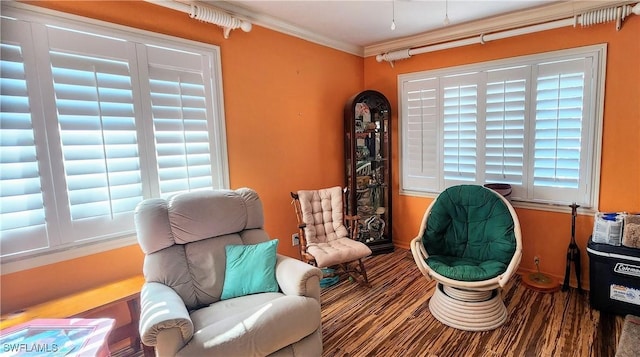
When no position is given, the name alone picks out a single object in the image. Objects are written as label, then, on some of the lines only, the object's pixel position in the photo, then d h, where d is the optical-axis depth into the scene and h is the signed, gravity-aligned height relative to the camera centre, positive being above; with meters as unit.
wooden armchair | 2.87 -0.82
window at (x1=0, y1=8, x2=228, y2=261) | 1.76 +0.18
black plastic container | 2.30 -1.07
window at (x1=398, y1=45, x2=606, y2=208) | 2.75 +0.13
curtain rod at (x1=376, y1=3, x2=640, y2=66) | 2.46 +0.97
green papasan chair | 2.30 -0.92
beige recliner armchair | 1.51 -0.79
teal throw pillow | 2.01 -0.78
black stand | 2.76 -1.01
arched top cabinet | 3.69 -0.26
